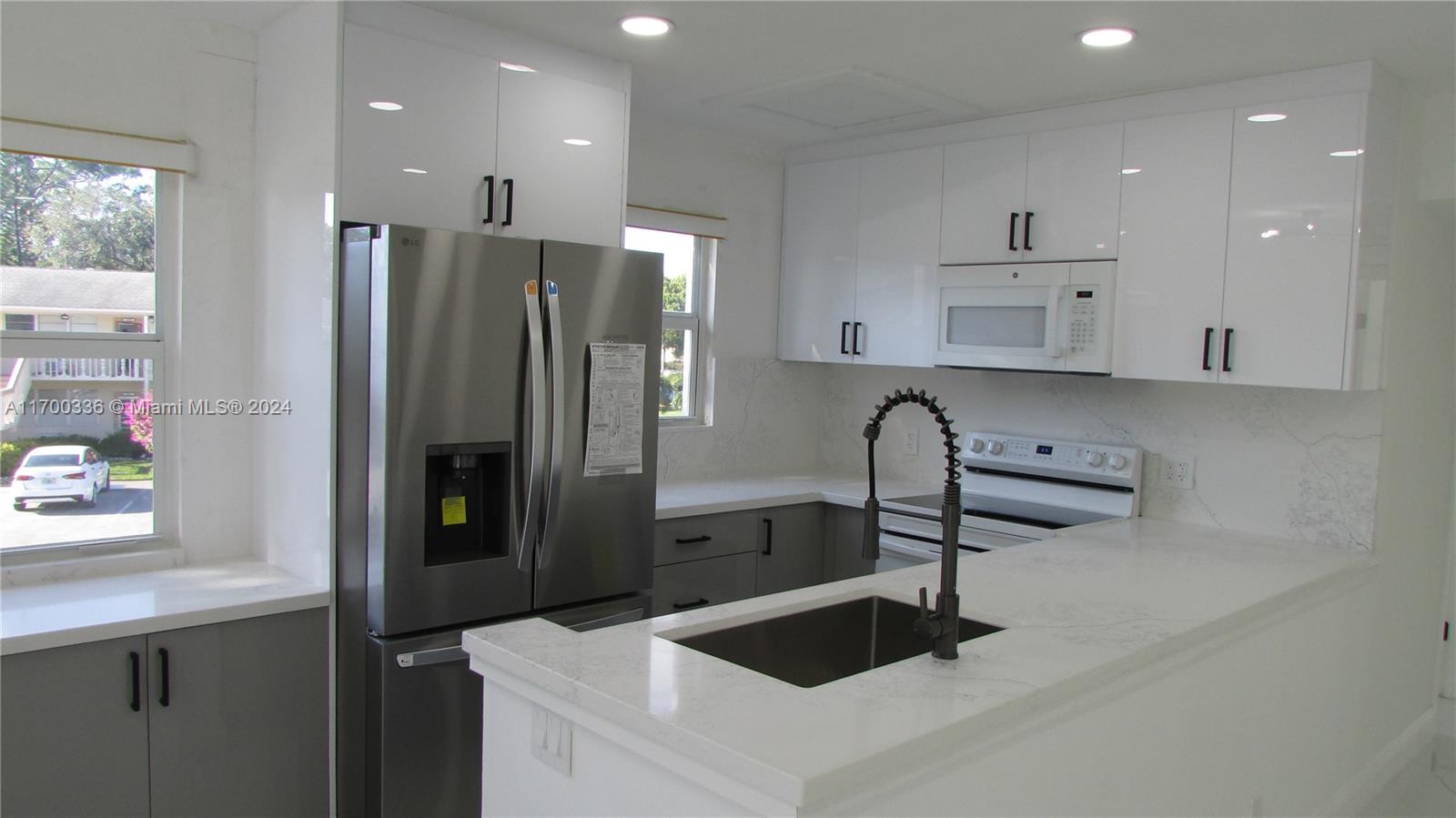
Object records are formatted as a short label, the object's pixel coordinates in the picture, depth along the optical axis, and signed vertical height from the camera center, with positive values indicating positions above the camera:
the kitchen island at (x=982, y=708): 1.35 -0.54
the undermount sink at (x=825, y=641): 1.95 -0.59
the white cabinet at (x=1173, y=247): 3.05 +0.39
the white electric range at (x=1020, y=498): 3.46 -0.49
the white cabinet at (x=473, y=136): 2.55 +0.58
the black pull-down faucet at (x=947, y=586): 1.68 -0.38
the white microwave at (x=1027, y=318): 3.29 +0.16
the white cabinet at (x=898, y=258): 3.78 +0.40
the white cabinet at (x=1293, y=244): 2.81 +0.38
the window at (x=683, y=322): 4.02 +0.12
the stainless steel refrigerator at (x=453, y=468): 2.40 -0.32
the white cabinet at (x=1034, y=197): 3.30 +0.59
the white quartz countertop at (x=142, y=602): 2.15 -0.65
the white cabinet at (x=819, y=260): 4.09 +0.41
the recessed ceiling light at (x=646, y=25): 2.65 +0.88
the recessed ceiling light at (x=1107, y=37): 2.59 +0.88
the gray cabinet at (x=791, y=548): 3.68 -0.73
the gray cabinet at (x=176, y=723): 2.12 -0.90
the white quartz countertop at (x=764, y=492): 3.46 -0.52
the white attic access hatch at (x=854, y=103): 3.18 +0.89
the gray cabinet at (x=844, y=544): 3.77 -0.72
